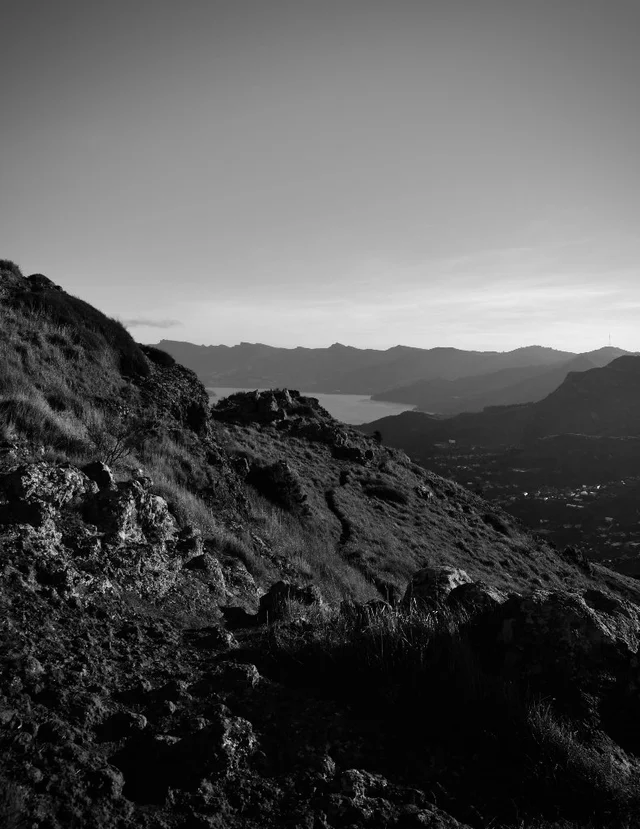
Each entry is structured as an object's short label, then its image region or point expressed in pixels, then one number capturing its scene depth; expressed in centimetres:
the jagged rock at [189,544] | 579
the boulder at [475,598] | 459
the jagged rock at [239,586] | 572
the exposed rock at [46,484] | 464
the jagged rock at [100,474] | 549
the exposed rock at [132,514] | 519
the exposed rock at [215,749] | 267
